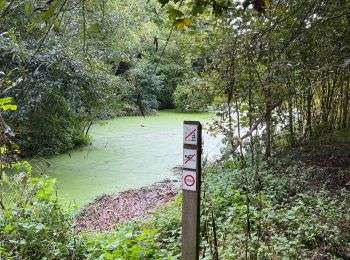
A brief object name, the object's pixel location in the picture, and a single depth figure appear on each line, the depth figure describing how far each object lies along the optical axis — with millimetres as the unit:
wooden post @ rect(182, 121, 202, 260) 1463
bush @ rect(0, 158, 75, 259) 2193
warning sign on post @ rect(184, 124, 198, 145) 1462
